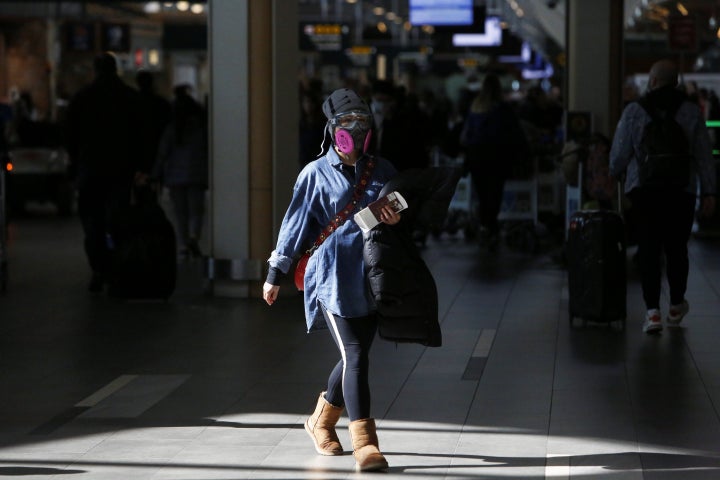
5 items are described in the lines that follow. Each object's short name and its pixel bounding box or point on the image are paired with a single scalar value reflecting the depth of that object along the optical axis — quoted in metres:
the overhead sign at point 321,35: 45.25
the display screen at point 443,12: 26.17
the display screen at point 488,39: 36.25
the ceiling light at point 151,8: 40.48
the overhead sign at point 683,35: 22.91
